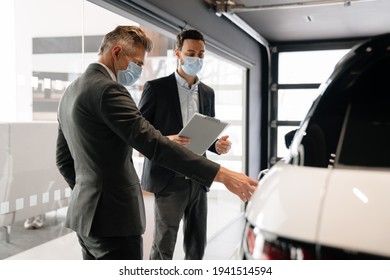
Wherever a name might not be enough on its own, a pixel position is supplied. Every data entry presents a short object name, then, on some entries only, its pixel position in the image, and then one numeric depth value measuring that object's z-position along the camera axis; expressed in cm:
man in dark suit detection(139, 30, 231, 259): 229
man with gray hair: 142
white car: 84
